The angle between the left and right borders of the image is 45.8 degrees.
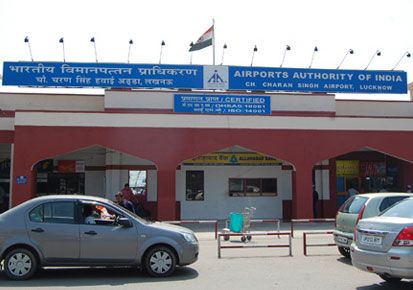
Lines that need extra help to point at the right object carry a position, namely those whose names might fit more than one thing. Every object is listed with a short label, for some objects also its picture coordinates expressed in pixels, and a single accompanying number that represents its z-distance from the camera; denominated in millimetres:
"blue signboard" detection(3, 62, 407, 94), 24500
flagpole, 26516
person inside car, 9219
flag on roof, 26609
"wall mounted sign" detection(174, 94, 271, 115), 22438
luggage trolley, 15070
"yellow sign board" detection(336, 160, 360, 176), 25422
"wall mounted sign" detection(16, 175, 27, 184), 20156
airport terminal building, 20906
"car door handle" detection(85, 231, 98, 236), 9047
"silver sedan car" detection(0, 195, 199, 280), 8961
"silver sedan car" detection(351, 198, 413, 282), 7105
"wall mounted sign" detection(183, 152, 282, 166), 24214
